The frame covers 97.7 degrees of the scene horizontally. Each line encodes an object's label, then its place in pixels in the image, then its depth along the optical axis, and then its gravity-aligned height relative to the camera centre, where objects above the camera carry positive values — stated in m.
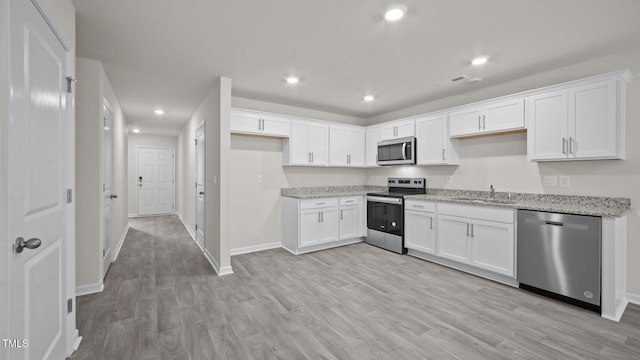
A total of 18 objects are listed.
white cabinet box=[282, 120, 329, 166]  4.55 +0.58
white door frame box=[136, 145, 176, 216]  7.97 +0.26
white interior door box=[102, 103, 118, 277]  3.19 -0.05
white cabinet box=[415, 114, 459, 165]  4.07 +0.56
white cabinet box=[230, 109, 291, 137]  4.04 +0.84
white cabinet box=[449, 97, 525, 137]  3.29 +0.80
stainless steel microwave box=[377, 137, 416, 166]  4.45 +0.48
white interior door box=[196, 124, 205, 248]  4.51 -0.12
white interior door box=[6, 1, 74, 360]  1.18 -0.04
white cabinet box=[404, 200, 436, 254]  3.87 -0.66
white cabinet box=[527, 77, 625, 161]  2.63 +0.60
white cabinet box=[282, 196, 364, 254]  4.28 -0.70
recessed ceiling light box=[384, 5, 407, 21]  2.04 +1.26
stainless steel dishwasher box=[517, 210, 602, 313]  2.47 -0.71
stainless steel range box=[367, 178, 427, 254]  4.30 -0.55
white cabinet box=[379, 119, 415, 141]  4.54 +0.86
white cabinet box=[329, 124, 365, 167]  4.98 +0.63
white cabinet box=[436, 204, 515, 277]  3.08 -0.67
